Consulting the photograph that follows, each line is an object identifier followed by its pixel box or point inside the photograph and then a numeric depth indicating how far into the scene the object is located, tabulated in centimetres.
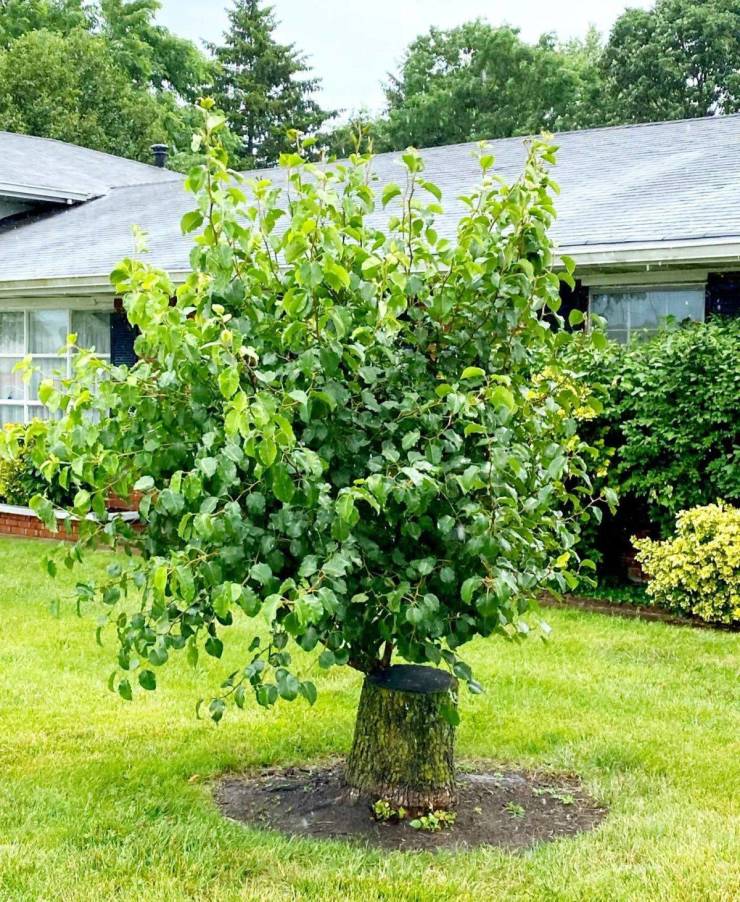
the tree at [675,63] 3158
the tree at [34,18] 3381
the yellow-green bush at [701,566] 713
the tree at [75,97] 2723
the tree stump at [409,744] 395
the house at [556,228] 881
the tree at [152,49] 3512
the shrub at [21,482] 1147
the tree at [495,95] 3466
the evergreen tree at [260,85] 3909
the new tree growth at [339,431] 327
